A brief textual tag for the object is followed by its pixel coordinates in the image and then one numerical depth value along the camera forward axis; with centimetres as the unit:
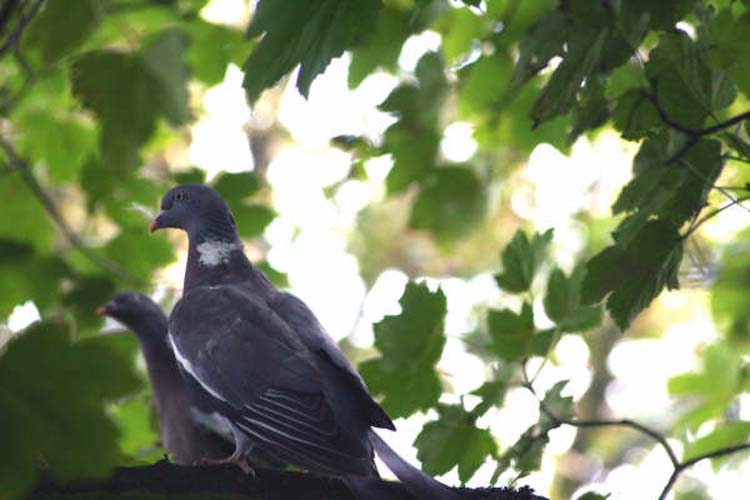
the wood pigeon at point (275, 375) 627
